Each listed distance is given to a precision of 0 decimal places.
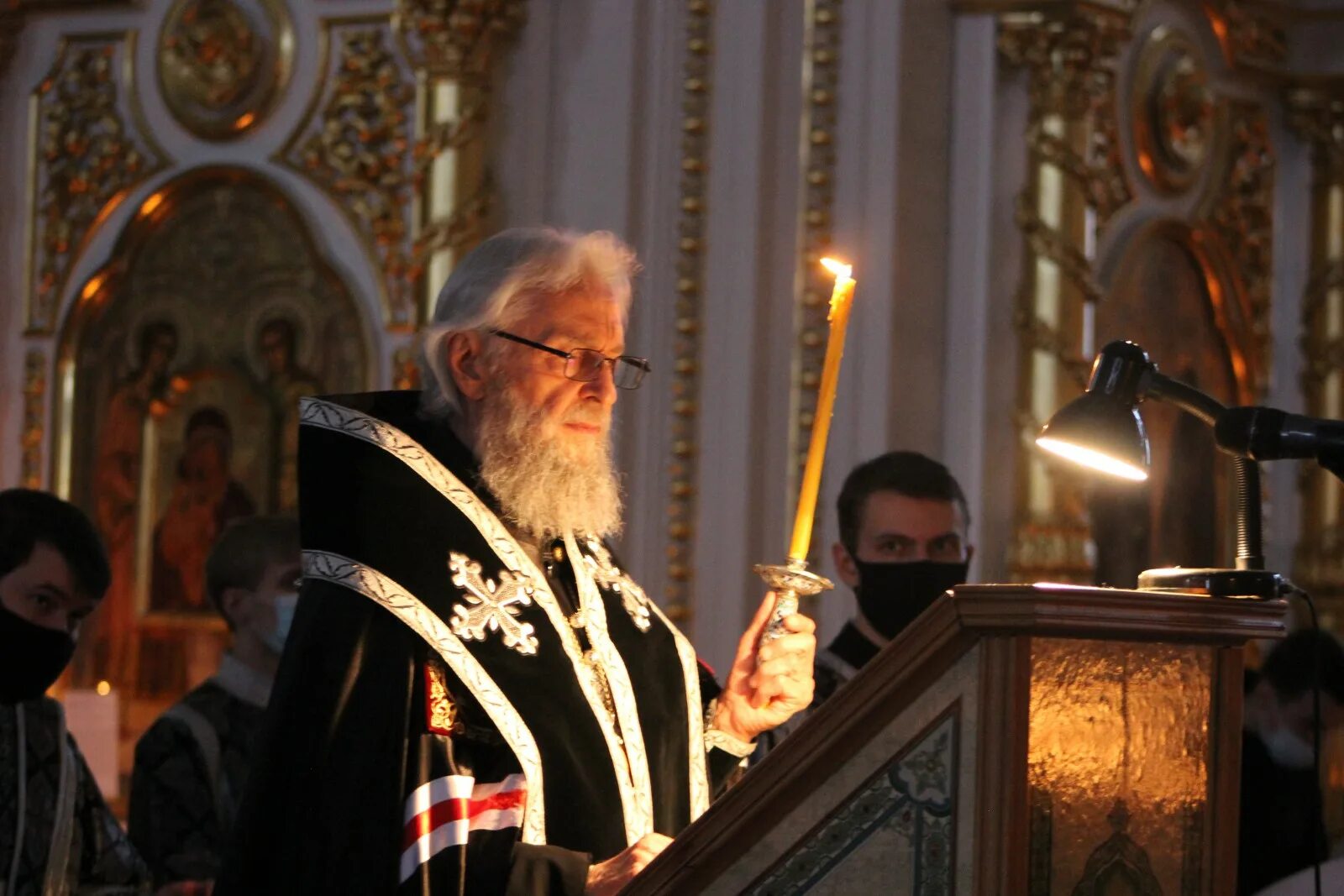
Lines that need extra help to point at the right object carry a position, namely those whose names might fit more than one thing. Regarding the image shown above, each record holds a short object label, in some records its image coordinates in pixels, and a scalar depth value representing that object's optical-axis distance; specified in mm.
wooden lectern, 3822
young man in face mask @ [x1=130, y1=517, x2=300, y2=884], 7876
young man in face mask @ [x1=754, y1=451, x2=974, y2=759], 8006
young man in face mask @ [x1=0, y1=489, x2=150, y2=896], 7193
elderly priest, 5399
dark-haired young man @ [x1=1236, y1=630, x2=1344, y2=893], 8368
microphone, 4285
